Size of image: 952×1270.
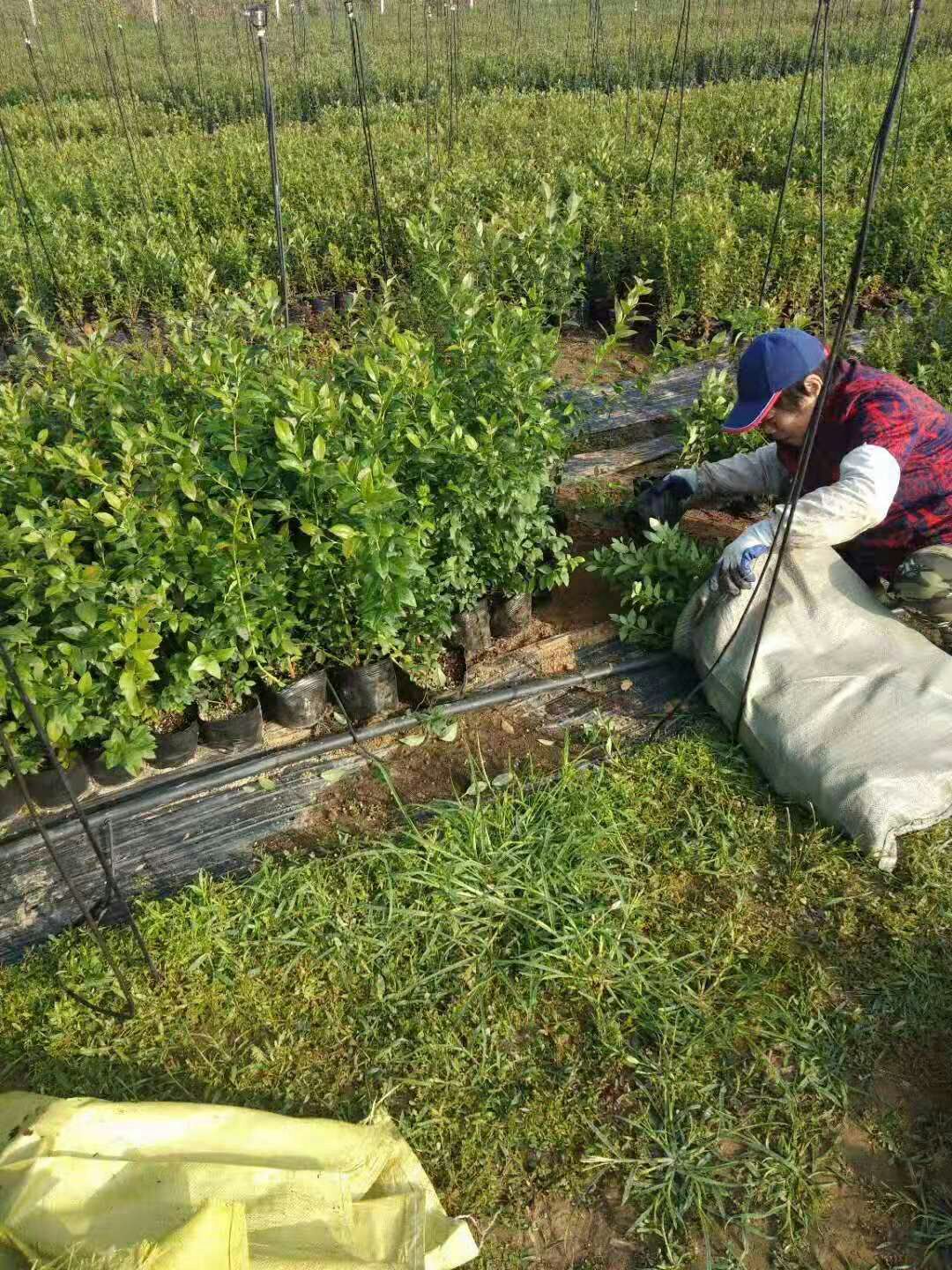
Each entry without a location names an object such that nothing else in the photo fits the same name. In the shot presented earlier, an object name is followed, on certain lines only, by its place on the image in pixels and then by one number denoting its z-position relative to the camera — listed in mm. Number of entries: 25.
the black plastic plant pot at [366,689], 3174
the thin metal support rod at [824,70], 4332
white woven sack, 2611
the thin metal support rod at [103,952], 2084
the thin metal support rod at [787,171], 4914
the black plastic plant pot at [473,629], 3373
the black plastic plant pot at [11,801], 2850
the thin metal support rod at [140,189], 7227
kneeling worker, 2938
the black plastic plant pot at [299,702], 3119
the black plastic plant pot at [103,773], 2957
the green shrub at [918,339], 4703
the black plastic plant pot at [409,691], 3342
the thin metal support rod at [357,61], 4578
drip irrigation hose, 2910
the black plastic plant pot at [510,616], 3492
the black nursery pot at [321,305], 6953
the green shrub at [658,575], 3287
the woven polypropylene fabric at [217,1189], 1533
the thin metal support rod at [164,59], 14693
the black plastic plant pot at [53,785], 2867
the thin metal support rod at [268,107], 3272
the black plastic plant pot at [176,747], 2996
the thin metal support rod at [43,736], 2000
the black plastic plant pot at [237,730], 3061
